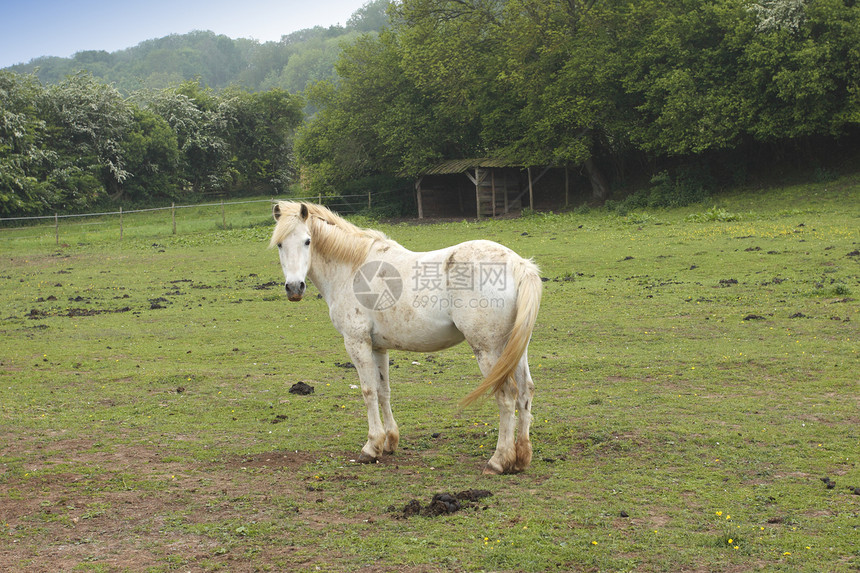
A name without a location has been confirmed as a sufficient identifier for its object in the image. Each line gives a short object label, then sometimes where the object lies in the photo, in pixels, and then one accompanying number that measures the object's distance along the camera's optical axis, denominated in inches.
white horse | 246.4
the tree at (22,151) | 1559.5
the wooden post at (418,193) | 1494.3
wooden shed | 1398.9
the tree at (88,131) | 1813.5
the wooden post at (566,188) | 1374.3
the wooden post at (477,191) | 1389.0
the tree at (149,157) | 1925.4
